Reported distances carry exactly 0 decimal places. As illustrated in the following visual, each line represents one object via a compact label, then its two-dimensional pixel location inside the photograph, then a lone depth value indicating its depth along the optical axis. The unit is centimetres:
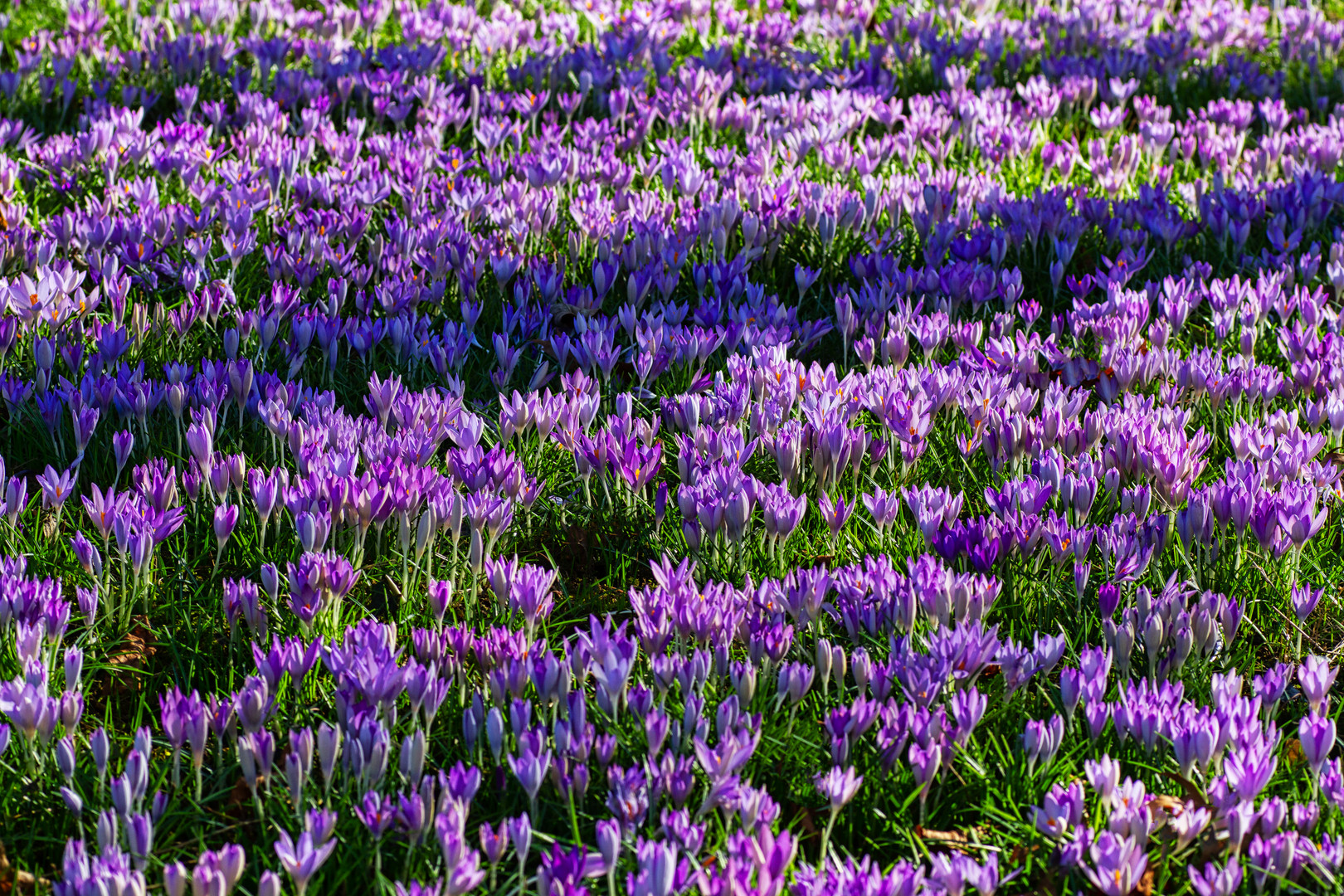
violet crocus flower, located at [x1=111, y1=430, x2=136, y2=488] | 592
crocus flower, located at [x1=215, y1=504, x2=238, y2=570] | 522
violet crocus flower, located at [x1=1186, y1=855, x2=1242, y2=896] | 369
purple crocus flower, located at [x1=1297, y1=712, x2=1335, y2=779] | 414
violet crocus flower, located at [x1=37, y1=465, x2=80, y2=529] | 544
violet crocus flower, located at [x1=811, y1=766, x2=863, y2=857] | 405
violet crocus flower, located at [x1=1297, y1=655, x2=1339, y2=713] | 444
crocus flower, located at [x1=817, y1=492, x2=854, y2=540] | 560
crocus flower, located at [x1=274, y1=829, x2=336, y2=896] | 369
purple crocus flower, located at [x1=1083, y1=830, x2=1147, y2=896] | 374
